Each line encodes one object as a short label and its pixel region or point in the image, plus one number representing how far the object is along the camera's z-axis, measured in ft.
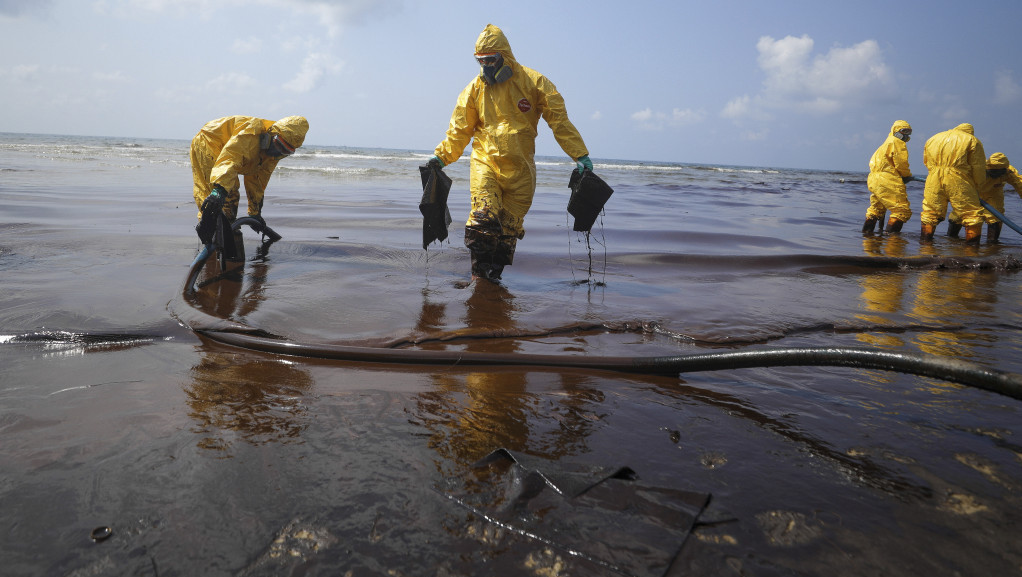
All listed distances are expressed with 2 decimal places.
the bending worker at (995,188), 30.07
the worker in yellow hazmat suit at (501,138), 15.98
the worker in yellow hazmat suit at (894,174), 31.91
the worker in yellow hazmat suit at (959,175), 28.71
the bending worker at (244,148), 16.51
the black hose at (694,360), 6.11
